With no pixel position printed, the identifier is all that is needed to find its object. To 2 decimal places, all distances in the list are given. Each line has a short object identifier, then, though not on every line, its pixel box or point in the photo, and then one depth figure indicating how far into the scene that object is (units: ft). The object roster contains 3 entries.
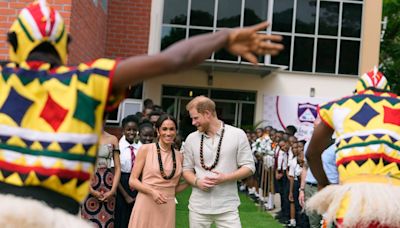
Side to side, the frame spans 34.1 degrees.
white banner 71.61
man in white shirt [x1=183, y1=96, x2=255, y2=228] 21.90
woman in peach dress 21.67
